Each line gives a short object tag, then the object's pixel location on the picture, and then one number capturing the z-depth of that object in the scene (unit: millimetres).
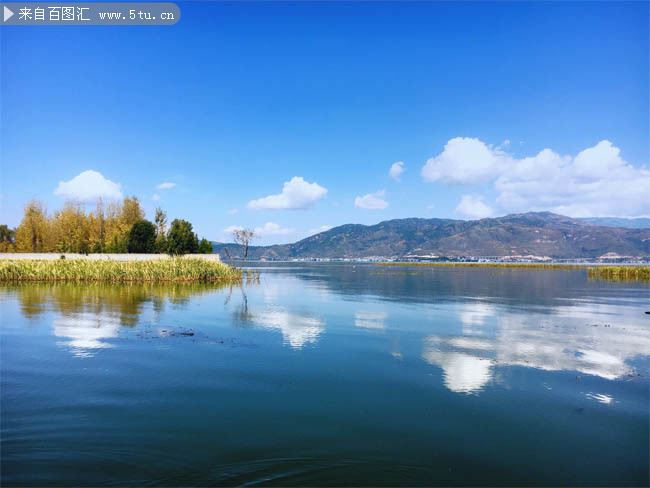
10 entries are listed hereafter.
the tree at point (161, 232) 63594
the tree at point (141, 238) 61250
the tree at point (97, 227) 75612
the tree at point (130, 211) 77750
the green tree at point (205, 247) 66812
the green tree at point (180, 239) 62709
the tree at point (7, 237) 78969
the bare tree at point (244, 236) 57031
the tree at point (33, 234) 74875
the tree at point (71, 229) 74362
